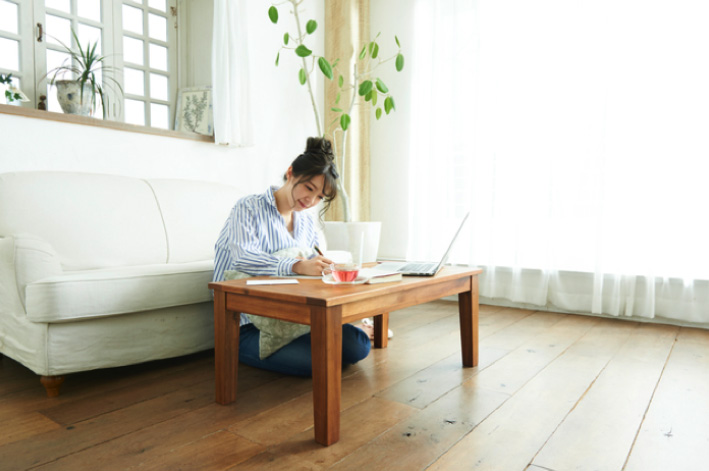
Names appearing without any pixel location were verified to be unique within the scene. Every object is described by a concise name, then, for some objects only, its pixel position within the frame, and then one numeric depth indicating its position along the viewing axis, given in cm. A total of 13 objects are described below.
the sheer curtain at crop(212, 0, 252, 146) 301
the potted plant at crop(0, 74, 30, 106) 249
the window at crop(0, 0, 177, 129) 272
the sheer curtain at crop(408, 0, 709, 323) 260
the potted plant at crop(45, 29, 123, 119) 254
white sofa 163
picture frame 320
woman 168
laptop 172
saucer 147
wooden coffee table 124
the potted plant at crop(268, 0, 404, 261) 295
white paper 147
